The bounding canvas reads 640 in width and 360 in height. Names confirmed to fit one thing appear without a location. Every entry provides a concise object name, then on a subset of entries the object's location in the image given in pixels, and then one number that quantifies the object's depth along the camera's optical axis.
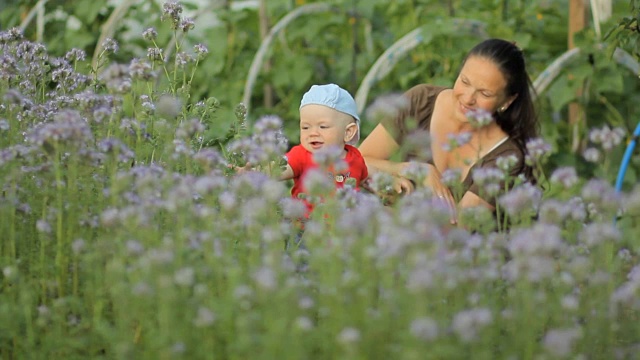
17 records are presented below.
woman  7.66
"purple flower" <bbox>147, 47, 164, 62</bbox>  6.64
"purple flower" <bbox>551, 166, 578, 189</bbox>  4.77
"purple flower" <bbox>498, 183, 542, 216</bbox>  4.53
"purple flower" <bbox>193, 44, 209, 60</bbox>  6.87
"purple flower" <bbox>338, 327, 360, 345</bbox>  3.54
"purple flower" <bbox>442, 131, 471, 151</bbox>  5.34
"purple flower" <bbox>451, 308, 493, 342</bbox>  3.60
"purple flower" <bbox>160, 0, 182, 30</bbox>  6.78
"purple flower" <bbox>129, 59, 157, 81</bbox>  5.46
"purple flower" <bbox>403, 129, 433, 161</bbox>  5.00
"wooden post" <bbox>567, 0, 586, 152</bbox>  11.56
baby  7.34
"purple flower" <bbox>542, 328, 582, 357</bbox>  3.70
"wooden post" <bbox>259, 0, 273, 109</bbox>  13.86
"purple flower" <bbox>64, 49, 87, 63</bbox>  6.86
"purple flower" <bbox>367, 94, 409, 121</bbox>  4.67
